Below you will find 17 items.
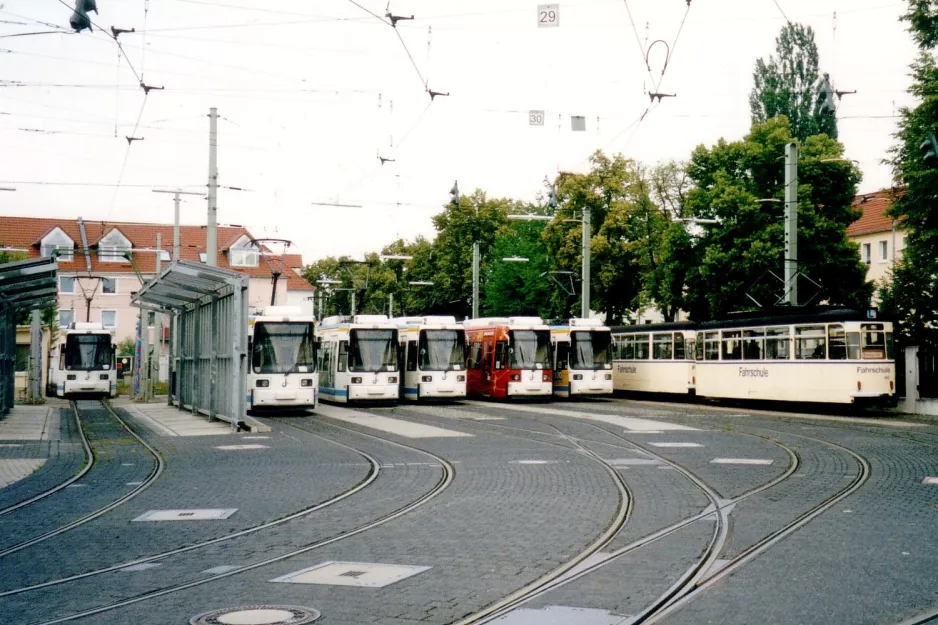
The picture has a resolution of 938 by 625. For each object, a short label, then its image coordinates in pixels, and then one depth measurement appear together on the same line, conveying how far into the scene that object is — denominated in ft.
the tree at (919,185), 96.07
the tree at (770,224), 140.77
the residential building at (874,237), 218.79
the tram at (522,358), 125.49
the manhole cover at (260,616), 21.66
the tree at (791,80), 189.98
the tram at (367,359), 115.14
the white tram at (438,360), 121.49
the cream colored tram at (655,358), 123.65
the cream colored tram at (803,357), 93.61
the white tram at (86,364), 152.35
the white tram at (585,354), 126.82
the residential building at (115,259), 268.62
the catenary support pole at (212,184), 96.37
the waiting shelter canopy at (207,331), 77.82
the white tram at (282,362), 98.73
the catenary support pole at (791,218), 107.24
